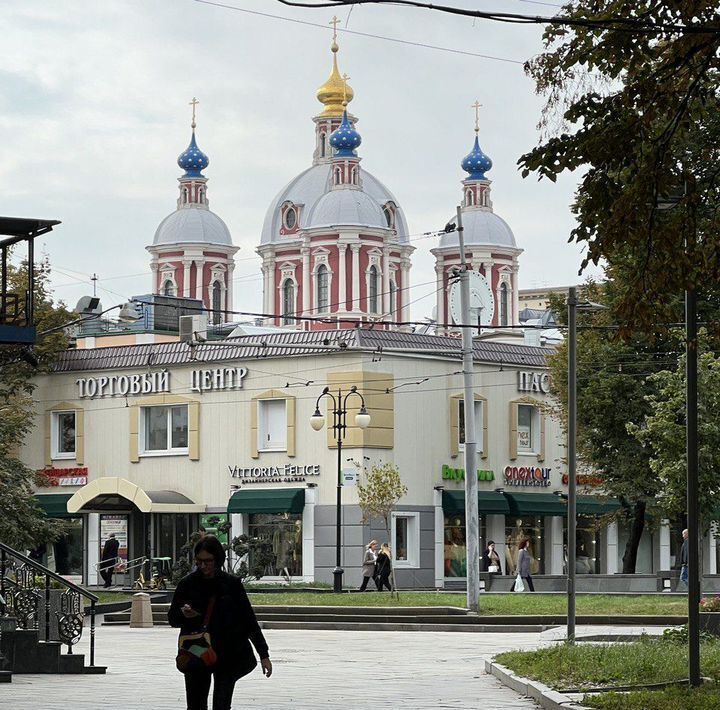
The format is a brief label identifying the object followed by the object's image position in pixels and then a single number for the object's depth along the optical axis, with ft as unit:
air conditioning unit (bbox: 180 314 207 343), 188.34
